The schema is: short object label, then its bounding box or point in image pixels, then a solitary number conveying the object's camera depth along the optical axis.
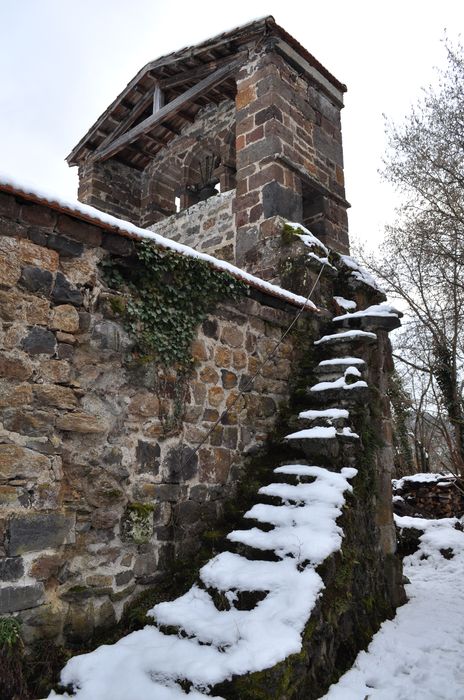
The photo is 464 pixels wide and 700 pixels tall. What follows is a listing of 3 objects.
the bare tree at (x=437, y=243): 10.73
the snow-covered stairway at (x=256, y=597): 2.59
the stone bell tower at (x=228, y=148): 6.62
